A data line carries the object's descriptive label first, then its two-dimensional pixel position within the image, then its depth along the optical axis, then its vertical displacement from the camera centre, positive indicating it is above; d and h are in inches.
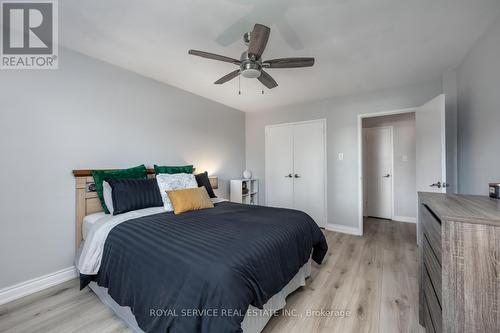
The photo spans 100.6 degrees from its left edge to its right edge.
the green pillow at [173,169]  106.7 -0.9
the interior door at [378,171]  173.5 -4.3
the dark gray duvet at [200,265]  40.4 -23.5
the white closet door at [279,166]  165.9 +0.6
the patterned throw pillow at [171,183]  89.5 -7.3
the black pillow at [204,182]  111.6 -8.1
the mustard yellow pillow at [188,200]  85.4 -13.9
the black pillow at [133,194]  81.7 -11.1
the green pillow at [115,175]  85.9 -3.1
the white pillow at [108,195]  82.2 -10.9
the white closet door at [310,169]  151.1 -1.9
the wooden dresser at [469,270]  32.5 -17.0
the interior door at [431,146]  94.3 +9.9
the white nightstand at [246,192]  157.1 -19.4
